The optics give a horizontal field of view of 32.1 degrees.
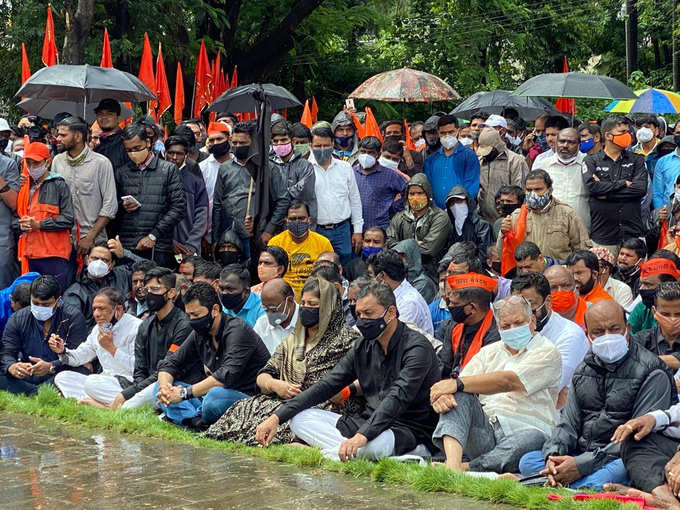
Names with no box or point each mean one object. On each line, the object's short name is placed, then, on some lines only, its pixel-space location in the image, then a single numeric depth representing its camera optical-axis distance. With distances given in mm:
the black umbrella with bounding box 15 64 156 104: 13188
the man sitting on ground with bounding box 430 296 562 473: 8078
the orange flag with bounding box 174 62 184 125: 18844
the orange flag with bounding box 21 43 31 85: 17312
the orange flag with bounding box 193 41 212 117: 20078
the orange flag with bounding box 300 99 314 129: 16989
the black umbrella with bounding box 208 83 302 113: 15531
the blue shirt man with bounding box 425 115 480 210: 13375
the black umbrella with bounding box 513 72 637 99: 14406
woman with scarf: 9352
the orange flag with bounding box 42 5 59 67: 16766
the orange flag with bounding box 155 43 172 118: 17703
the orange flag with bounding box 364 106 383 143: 15219
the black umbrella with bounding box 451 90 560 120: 17203
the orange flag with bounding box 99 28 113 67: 16562
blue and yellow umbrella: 17891
